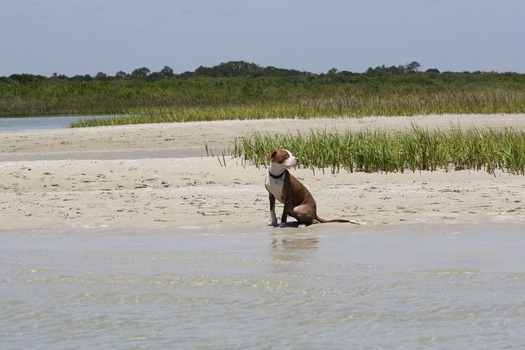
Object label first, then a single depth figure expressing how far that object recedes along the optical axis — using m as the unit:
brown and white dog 19.36
